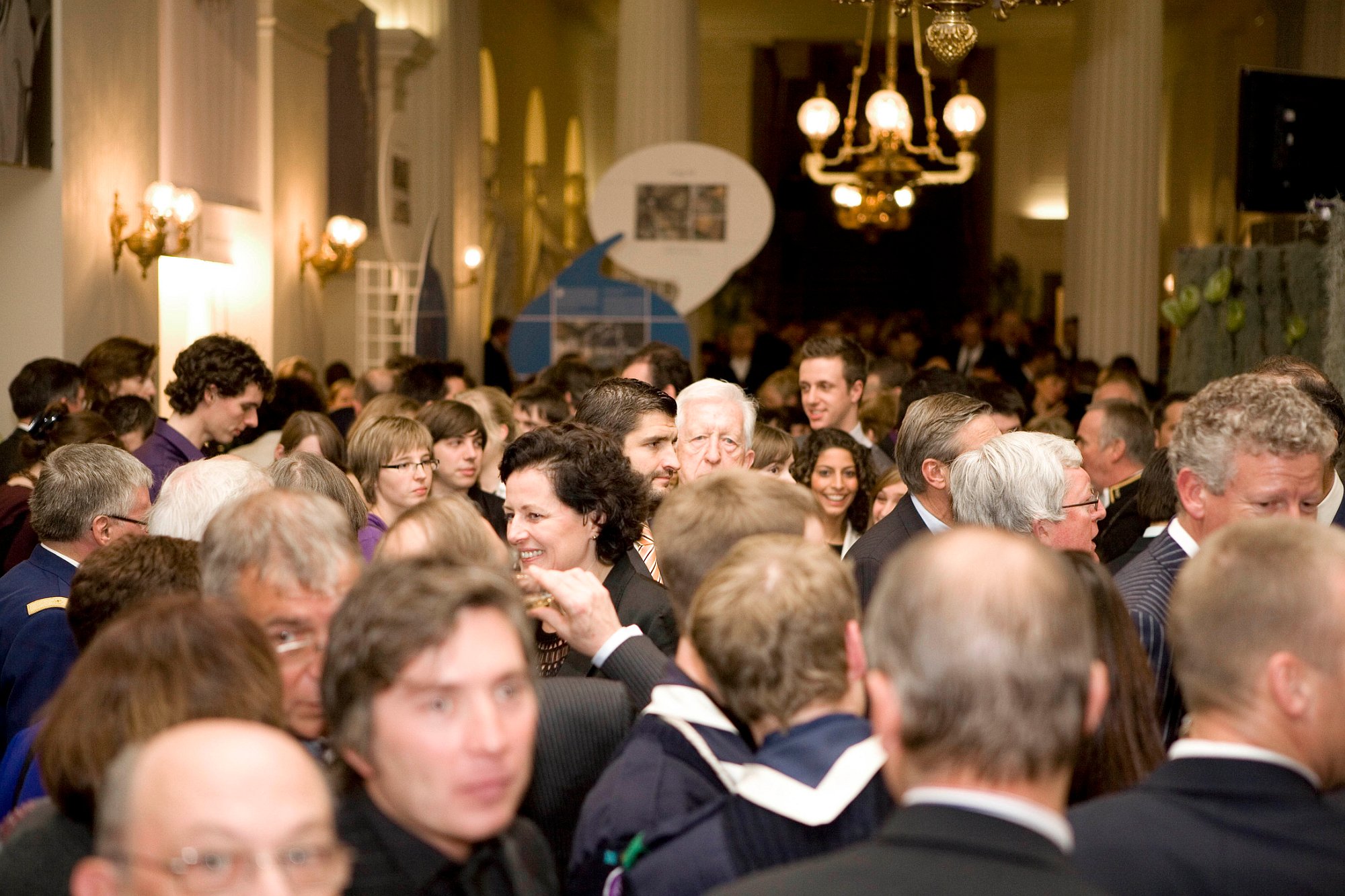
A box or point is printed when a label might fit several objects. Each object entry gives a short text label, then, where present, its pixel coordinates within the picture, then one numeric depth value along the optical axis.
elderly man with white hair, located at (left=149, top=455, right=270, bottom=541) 3.60
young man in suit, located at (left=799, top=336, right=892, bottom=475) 6.81
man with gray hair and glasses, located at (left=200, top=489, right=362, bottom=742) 2.45
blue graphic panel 10.62
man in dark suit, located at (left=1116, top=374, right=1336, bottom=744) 3.40
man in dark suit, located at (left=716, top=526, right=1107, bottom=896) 1.62
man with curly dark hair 6.05
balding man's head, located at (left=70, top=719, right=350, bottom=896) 1.55
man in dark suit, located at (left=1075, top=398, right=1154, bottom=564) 6.37
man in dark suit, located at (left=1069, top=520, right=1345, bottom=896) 1.90
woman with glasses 5.30
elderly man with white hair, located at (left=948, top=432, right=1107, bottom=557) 3.71
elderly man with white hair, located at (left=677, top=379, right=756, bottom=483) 4.68
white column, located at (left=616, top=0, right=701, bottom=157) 13.96
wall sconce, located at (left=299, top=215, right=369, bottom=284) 14.60
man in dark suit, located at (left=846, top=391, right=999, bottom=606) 4.14
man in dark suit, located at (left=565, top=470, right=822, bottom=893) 2.33
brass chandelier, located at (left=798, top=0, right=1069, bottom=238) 12.20
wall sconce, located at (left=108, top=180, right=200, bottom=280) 10.40
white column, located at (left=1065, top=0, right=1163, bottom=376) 15.02
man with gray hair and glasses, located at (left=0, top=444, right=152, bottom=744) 3.49
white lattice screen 15.27
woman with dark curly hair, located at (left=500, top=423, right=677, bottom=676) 3.62
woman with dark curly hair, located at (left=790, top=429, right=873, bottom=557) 5.98
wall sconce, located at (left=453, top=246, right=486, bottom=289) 18.08
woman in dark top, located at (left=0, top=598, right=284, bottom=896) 1.91
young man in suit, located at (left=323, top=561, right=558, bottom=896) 1.87
